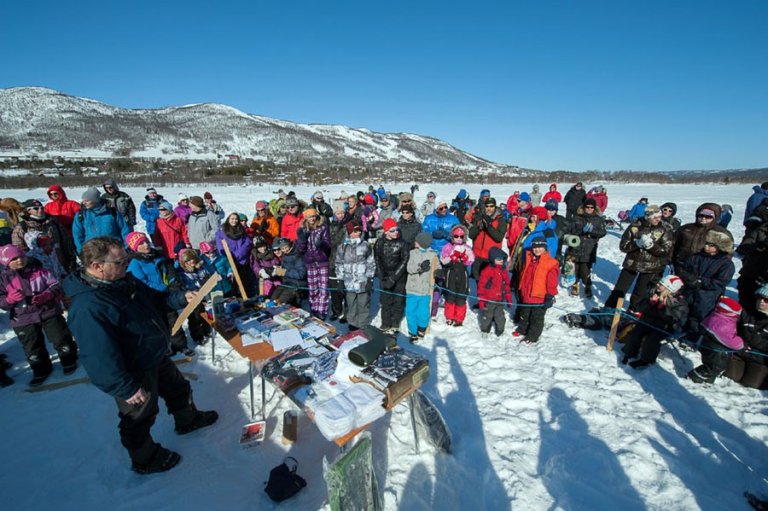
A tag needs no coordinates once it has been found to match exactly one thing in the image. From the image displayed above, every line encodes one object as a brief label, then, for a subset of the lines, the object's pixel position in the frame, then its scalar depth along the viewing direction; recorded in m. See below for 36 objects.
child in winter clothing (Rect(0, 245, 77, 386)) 3.78
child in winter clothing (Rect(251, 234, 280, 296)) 5.94
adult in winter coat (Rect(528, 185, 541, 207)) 13.41
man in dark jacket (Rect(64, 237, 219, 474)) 2.30
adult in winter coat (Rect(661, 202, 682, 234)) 5.52
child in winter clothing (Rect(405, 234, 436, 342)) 5.22
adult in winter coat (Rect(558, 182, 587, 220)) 10.31
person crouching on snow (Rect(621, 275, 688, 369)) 4.32
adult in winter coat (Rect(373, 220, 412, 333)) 5.28
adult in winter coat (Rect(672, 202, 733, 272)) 4.93
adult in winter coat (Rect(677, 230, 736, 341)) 4.30
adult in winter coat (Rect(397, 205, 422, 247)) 6.35
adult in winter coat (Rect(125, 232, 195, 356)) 4.17
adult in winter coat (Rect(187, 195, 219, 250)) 6.83
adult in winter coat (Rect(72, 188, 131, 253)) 6.21
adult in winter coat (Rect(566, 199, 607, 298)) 6.61
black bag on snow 2.68
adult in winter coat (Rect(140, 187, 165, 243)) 8.48
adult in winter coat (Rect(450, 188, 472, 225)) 10.76
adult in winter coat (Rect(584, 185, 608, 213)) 10.28
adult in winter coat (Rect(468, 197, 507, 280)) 6.14
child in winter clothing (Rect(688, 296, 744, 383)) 3.92
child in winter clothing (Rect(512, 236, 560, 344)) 4.92
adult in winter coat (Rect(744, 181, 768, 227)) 8.02
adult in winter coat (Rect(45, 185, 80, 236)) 6.76
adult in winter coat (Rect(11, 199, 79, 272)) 5.46
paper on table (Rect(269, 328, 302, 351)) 3.55
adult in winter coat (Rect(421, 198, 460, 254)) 7.23
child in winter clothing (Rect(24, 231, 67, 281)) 5.12
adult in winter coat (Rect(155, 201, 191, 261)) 6.42
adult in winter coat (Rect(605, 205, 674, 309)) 5.13
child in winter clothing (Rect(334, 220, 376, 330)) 5.23
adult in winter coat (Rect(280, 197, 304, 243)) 6.95
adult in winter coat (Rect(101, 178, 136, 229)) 7.24
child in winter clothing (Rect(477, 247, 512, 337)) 5.29
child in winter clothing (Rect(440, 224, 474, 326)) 5.50
